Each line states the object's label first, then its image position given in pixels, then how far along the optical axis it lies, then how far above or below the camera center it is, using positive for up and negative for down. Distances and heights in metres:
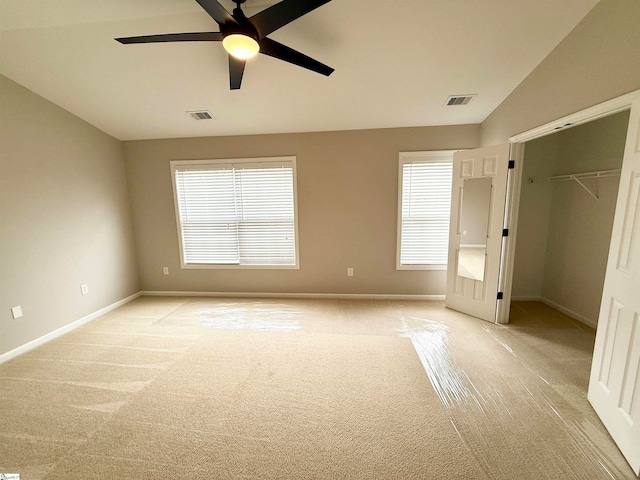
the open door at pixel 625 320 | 1.42 -0.72
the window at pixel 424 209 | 3.47 -0.05
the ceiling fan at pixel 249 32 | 1.30 +1.04
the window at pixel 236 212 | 3.74 -0.06
